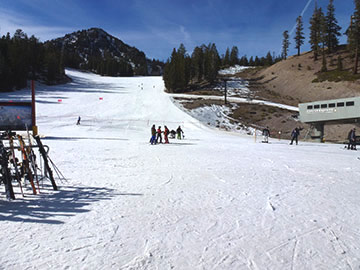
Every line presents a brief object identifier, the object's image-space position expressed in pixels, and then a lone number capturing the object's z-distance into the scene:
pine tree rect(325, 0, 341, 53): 74.38
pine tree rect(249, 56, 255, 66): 137.98
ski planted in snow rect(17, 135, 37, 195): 5.81
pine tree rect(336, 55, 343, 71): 65.24
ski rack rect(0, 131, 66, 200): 5.13
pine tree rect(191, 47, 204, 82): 78.81
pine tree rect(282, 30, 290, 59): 101.62
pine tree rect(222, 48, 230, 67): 130.12
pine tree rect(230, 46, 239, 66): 134.73
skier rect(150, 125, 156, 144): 19.00
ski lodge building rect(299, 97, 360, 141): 25.17
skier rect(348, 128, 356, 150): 18.58
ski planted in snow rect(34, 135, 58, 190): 6.02
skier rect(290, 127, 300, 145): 21.88
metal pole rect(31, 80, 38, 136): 18.06
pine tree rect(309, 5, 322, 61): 77.94
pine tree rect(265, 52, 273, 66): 127.69
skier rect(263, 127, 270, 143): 23.72
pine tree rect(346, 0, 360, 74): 58.09
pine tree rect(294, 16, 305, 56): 87.62
